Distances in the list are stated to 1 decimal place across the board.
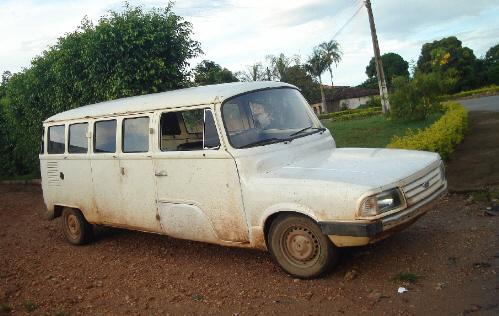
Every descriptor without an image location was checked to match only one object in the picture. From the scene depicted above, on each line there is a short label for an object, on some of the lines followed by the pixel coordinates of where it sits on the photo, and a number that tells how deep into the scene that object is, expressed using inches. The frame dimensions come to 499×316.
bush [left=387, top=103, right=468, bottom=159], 355.6
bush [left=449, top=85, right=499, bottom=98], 1517.5
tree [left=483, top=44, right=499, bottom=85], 1847.9
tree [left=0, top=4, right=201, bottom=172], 409.1
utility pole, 954.7
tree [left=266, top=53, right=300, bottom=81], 2306.2
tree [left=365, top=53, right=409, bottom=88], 2386.4
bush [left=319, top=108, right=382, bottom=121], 1475.1
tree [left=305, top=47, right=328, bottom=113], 2271.2
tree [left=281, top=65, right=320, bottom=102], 2236.7
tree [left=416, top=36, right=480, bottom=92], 1889.8
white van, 165.5
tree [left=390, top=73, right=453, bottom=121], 765.9
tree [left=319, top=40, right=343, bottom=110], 2285.4
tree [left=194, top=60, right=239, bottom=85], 499.8
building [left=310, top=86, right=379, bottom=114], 2361.0
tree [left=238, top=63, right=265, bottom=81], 2275.3
